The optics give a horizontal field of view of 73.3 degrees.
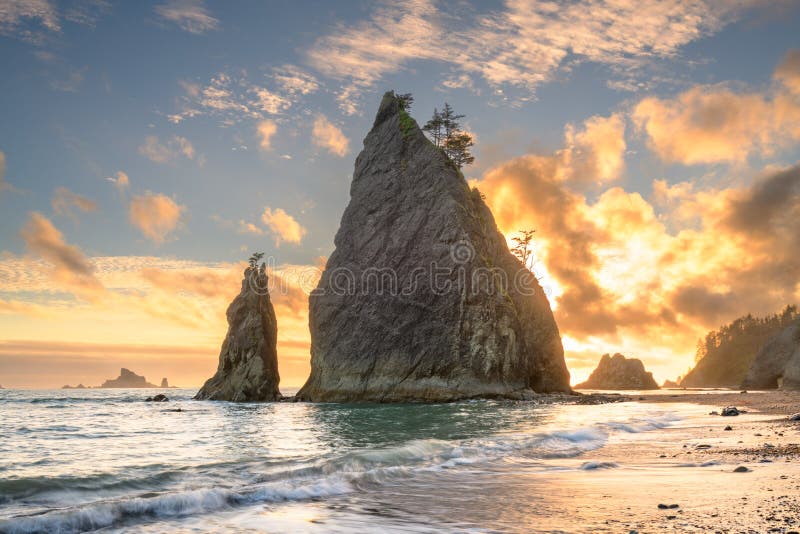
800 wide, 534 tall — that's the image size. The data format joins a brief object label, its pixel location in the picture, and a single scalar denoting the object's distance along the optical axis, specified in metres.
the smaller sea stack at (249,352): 66.31
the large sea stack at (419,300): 59.44
